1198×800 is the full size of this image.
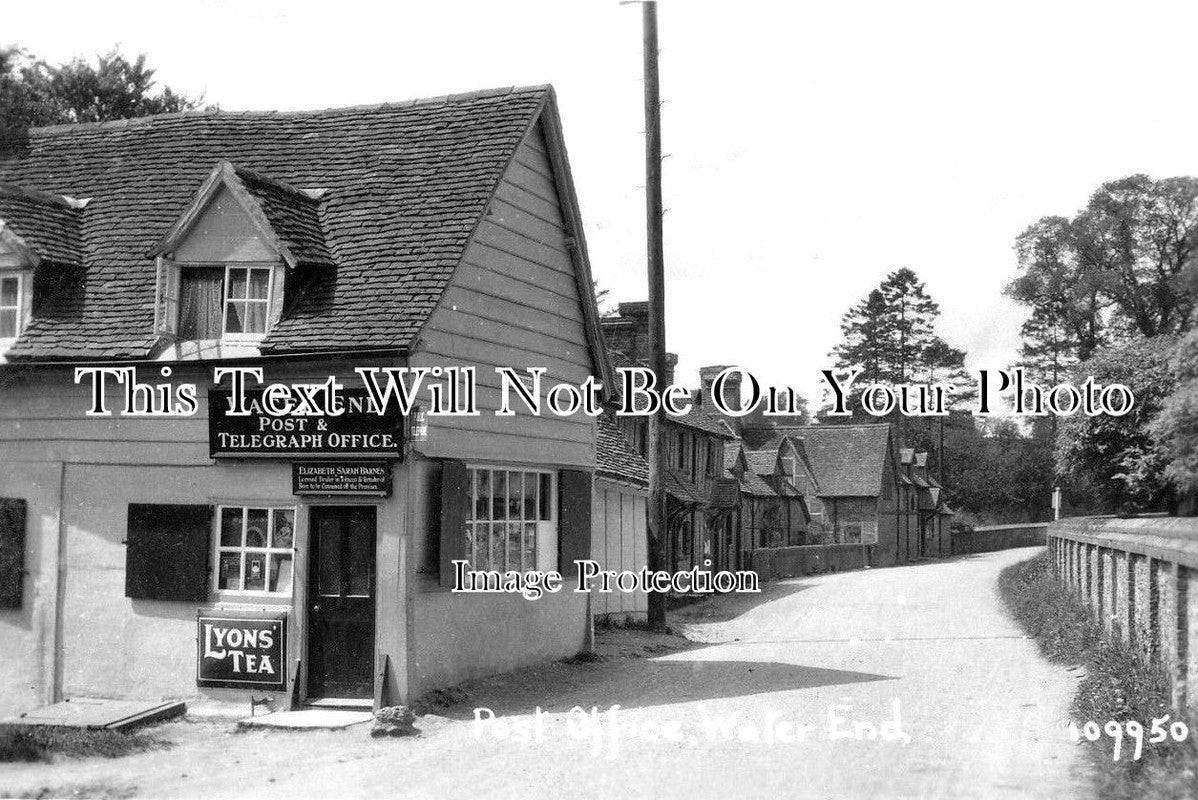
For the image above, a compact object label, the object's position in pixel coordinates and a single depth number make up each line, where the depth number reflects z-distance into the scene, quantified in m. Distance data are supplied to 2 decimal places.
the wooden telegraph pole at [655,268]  21.72
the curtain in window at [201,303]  14.62
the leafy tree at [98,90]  26.62
